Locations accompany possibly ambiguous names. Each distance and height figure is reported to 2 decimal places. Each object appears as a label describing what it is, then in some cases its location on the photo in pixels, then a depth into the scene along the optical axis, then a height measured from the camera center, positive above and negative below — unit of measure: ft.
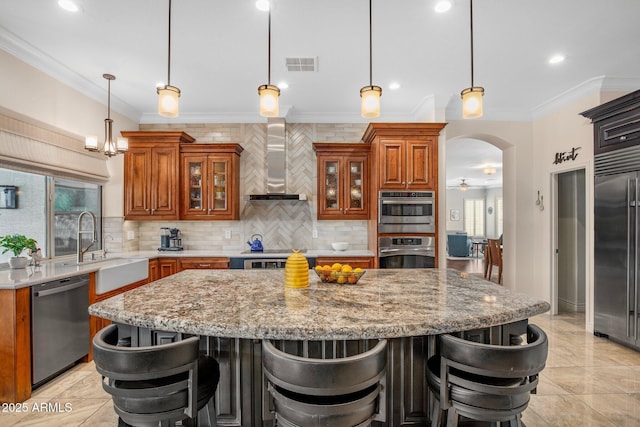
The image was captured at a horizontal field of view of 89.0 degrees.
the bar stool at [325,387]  3.80 -2.04
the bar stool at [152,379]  4.27 -2.29
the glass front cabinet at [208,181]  15.19 +1.66
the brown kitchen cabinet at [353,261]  14.24 -1.96
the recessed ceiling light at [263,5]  8.11 +5.35
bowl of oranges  7.17 -1.29
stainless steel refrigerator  10.98 -1.40
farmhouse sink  10.66 -2.02
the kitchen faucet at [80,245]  11.43 -1.04
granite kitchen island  4.53 -1.52
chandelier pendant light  11.39 +2.68
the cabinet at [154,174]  14.96 +1.94
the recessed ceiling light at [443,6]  8.10 +5.33
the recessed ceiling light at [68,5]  8.11 +5.34
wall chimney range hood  15.85 +2.95
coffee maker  15.63 -1.17
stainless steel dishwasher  8.50 -3.07
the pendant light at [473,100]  6.83 +2.47
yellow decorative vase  6.87 -1.18
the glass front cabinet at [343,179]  15.34 +1.77
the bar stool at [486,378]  4.33 -2.30
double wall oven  13.65 -0.28
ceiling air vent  11.00 +5.29
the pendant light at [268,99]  6.88 +2.49
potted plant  9.12 -0.85
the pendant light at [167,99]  6.63 +2.41
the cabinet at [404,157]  13.70 +2.51
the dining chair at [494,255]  21.33 -2.66
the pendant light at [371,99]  6.91 +2.50
